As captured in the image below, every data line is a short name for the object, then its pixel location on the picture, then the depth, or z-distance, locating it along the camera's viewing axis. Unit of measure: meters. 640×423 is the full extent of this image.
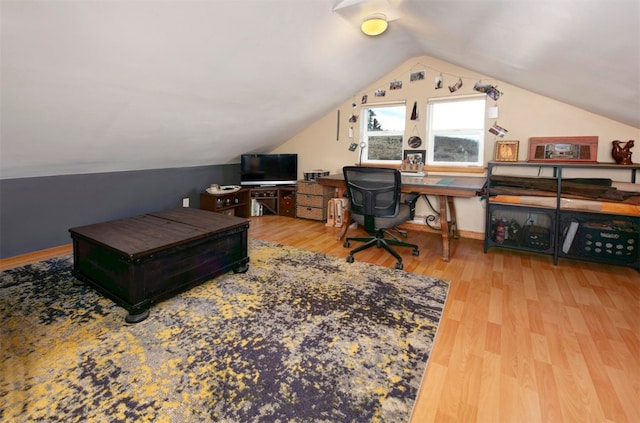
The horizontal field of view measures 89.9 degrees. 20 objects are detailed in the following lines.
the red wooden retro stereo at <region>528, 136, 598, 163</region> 3.03
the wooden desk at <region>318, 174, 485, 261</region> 2.94
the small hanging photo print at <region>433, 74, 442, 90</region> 3.82
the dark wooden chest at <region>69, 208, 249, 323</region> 1.98
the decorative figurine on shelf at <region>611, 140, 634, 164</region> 2.91
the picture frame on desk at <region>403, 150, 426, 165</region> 4.05
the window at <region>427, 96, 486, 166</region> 3.78
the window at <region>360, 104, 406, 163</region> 4.32
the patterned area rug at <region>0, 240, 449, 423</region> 1.34
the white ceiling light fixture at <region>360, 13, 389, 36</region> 2.48
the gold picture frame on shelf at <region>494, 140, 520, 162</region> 3.37
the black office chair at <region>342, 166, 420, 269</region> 2.87
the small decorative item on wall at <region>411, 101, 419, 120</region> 4.04
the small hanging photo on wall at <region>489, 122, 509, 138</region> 3.54
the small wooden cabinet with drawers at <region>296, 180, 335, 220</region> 4.64
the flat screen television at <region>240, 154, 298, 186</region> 4.86
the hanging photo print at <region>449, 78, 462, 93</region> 3.71
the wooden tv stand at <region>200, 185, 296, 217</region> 4.63
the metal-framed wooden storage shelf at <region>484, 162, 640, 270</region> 2.74
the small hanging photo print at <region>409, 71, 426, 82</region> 3.93
